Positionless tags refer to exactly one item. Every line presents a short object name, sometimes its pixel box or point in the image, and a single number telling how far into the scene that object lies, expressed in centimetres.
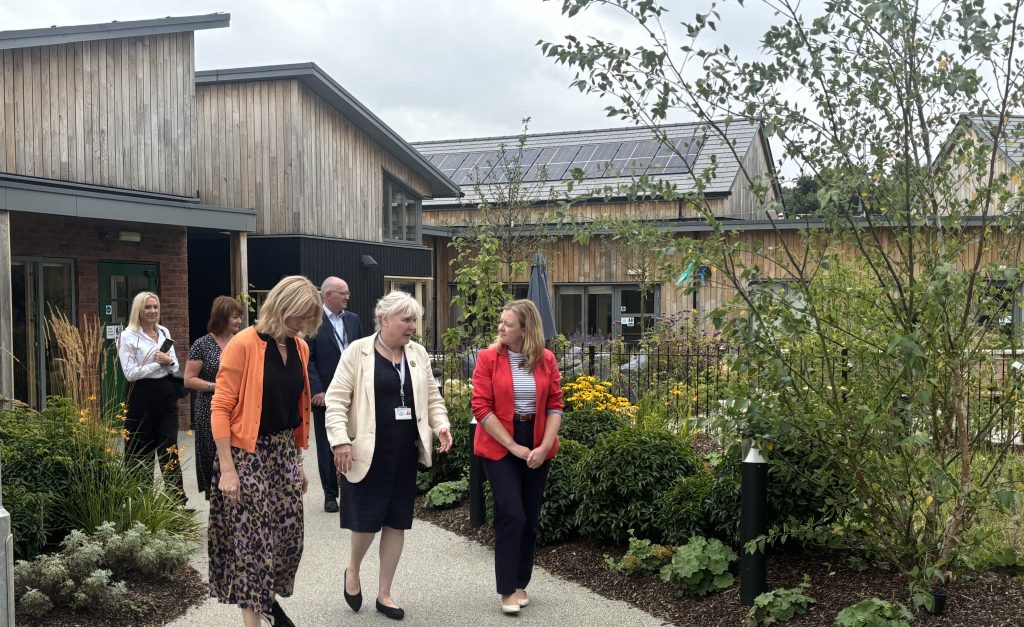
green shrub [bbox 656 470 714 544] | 600
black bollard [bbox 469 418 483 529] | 727
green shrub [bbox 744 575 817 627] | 502
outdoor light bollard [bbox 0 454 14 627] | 368
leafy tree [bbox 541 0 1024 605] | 453
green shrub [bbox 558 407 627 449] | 784
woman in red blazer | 555
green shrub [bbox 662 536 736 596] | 559
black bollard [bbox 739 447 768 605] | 513
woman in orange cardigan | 482
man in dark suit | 784
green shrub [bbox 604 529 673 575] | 600
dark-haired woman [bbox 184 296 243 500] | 706
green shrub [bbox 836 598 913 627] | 458
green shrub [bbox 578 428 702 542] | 637
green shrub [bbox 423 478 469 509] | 807
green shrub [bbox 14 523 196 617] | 529
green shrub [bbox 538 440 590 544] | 675
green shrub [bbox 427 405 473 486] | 841
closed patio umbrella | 1198
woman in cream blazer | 534
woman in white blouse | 760
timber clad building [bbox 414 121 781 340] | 2448
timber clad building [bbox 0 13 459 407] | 1169
